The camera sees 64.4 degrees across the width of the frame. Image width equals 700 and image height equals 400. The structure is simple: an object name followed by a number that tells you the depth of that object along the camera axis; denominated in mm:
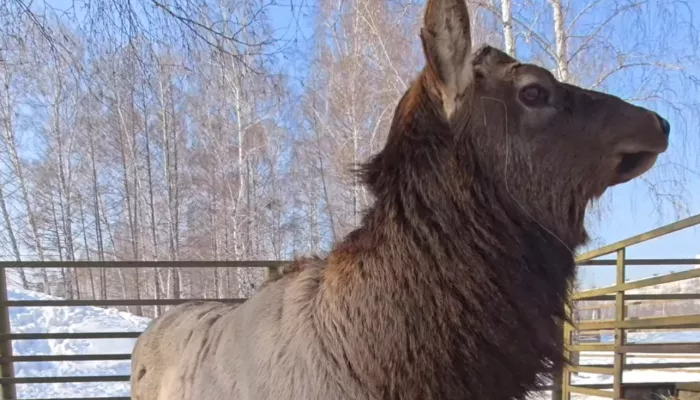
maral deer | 1719
